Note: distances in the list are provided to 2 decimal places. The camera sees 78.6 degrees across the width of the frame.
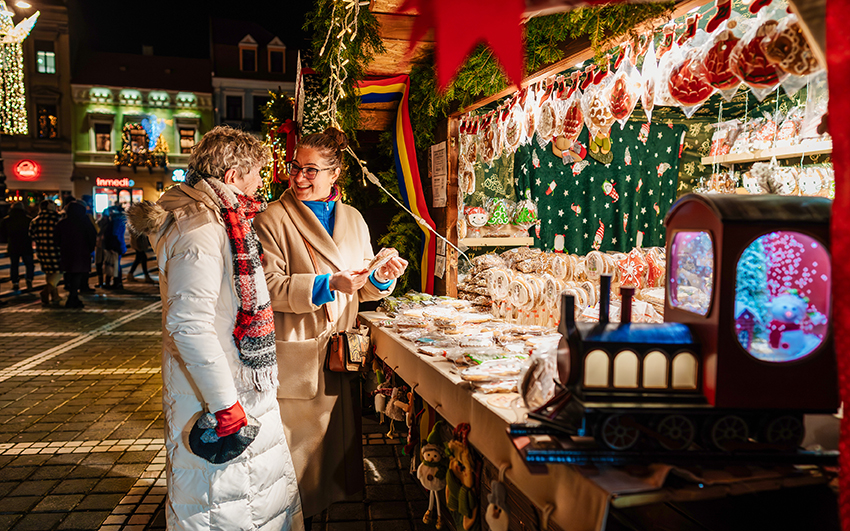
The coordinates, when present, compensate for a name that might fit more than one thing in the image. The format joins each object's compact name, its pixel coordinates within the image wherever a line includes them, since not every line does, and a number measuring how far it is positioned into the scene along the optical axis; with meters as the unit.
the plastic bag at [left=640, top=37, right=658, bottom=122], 2.31
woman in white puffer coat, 1.92
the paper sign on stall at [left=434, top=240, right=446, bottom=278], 4.27
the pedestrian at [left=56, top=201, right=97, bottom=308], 9.36
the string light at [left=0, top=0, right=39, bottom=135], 7.97
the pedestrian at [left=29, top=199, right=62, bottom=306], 9.37
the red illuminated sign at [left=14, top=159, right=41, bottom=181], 27.38
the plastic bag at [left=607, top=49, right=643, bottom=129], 2.45
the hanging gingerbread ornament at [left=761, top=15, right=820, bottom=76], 1.44
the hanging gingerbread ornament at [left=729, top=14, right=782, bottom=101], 1.59
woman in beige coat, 2.57
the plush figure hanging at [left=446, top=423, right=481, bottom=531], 2.12
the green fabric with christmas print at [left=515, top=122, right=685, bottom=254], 5.22
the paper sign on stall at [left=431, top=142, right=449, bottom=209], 4.23
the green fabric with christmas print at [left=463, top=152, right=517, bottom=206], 4.98
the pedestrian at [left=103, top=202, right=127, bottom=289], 11.52
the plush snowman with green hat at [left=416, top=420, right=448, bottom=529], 2.39
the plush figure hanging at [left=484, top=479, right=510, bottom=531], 1.78
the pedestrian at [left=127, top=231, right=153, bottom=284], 11.21
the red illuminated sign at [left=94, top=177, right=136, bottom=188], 29.21
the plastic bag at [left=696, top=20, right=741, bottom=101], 1.78
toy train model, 1.24
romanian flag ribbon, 4.14
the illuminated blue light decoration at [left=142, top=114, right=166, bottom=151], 28.77
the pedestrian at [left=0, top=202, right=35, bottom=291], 10.88
